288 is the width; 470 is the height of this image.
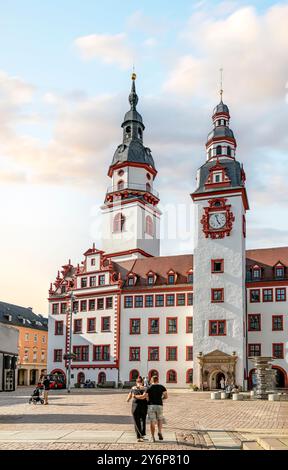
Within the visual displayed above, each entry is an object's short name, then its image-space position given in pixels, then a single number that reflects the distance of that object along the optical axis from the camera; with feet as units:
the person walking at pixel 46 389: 108.47
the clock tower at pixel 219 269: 188.34
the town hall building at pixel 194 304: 192.13
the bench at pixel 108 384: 213.05
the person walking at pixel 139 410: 52.95
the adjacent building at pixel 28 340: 296.92
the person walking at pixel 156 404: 53.93
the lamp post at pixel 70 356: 177.38
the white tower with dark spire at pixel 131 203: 257.14
